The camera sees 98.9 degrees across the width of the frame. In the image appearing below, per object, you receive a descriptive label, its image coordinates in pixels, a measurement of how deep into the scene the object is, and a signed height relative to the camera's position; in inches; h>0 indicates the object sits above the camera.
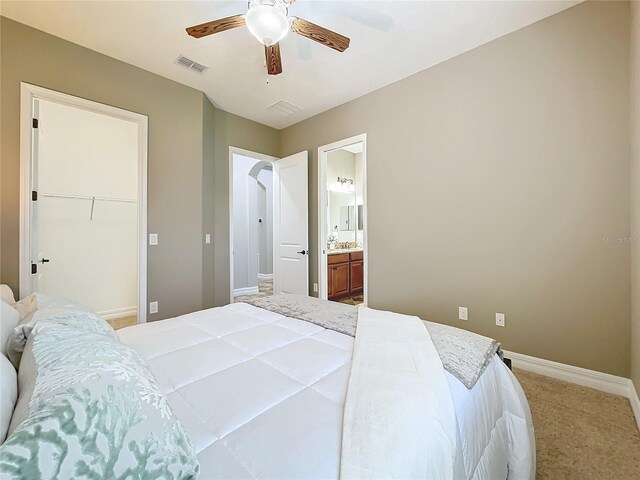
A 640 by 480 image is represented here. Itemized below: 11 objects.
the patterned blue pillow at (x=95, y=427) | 15.6 -12.1
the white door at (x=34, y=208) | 89.4 +11.2
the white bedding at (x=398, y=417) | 25.3 -19.1
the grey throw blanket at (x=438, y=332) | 41.0 -17.9
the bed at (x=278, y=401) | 25.5 -19.4
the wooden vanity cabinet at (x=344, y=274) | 168.1 -22.1
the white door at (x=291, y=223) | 154.4 +10.2
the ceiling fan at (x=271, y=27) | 64.7 +54.7
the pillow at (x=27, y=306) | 47.4 -12.0
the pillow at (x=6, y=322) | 34.7 -11.6
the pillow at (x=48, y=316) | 34.7 -11.0
